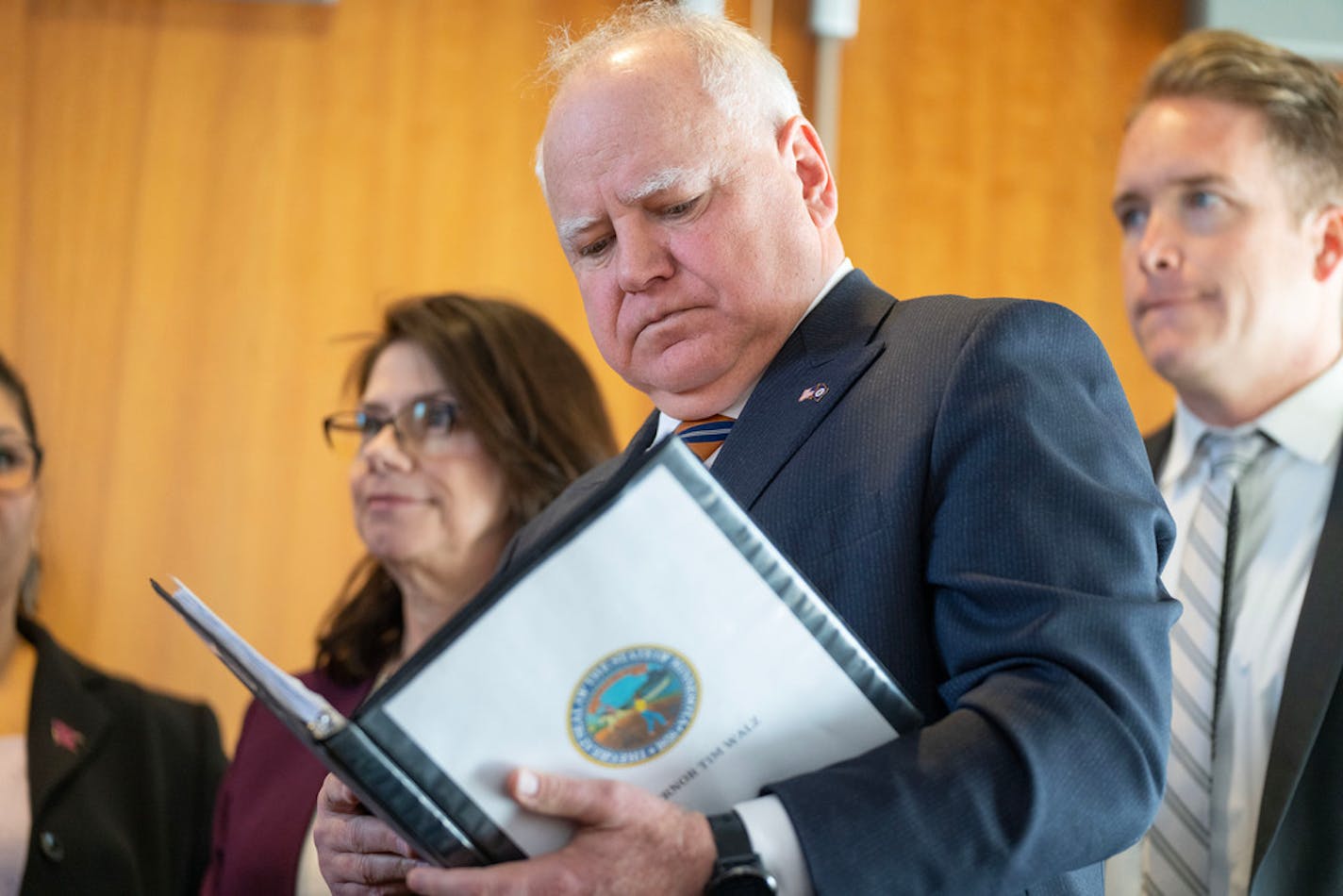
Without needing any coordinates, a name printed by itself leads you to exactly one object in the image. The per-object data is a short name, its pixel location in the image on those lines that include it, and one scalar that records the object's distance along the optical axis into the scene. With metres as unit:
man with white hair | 2.62
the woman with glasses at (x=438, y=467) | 4.28
